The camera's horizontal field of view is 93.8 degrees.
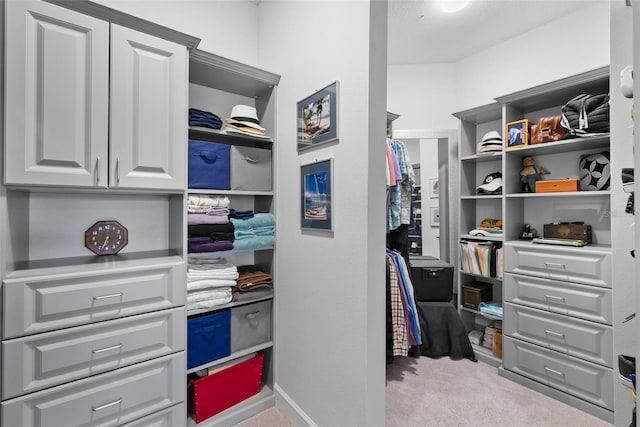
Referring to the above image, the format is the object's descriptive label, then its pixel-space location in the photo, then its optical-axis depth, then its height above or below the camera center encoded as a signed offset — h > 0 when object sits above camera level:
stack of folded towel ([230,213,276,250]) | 1.90 -0.10
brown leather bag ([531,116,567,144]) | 2.24 +0.66
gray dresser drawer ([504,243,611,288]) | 1.93 -0.32
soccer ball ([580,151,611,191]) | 2.12 +0.33
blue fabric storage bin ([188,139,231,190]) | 1.75 +0.30
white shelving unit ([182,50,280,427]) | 1.80 +0.52
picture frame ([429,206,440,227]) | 3.08 +0.01
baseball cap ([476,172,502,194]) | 2.66 +0.29
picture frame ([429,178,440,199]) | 3.07 +0.29
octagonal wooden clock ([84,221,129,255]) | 1.67 -0.13
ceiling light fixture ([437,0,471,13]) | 2.20 +1.58
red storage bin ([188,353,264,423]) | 1.75 -1.07
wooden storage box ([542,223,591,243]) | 2.17 -0.11
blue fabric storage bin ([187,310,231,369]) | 1.71 -0.72
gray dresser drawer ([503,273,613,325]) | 1.92 -0.56
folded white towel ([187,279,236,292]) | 1.69 -0.40
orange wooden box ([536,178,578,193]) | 2.18 +0.24
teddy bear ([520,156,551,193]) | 2.49 +0.37
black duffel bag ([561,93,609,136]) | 1.98 +0.70
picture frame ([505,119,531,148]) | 2.38 +0.68
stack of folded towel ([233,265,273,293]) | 1.97 -0.44
